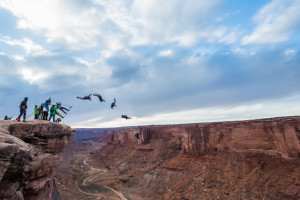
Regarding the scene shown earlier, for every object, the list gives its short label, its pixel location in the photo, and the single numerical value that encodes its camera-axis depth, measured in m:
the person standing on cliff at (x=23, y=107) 14.81
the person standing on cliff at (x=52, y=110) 18.44
